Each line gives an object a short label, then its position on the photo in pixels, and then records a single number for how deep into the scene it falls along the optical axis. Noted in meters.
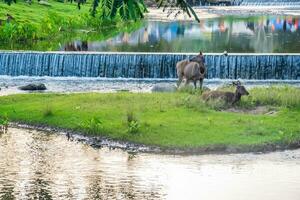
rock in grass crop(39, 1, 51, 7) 85.34
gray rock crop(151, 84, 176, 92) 34.49
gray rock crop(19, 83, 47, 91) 37.41
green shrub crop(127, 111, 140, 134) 24.88
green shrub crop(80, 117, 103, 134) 25.55
